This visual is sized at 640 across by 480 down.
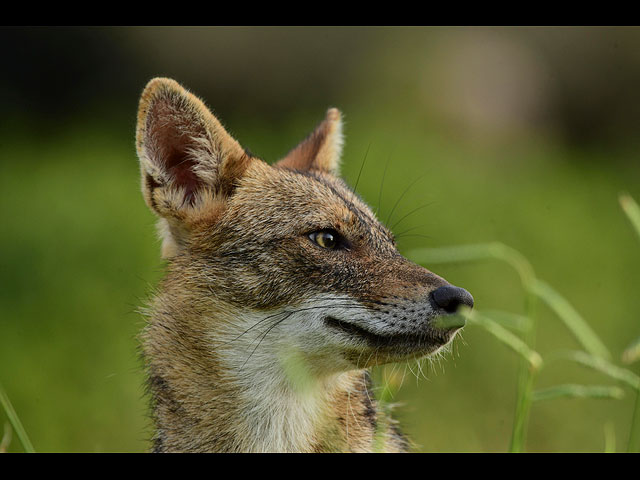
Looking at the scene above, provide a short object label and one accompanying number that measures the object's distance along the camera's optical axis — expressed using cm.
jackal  941
